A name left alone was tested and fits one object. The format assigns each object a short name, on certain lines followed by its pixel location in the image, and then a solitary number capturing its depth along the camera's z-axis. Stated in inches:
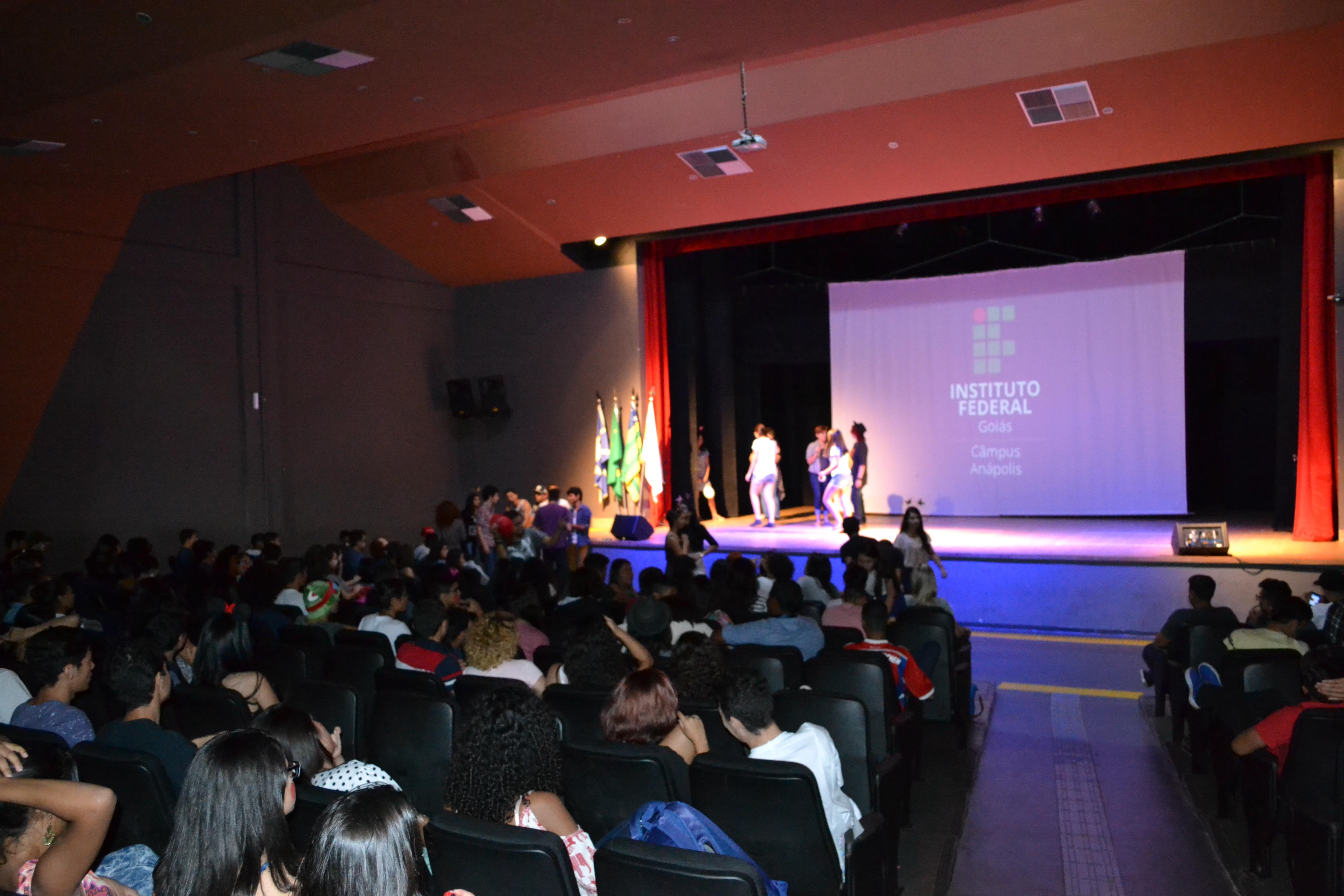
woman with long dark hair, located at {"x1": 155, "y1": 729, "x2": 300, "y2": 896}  68.4
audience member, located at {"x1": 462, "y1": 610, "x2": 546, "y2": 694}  159.2
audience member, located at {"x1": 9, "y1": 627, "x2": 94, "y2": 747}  132.6
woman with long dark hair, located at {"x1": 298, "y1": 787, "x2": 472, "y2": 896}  58.3
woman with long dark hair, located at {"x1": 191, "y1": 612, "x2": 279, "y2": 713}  162.9
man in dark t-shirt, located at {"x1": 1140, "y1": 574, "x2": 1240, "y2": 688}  203.2
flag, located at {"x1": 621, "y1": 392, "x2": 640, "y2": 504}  504.7
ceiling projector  285.4
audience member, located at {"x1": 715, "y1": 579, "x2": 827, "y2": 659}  183.3
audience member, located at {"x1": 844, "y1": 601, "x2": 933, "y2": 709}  174.7
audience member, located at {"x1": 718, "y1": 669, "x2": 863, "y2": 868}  113.2
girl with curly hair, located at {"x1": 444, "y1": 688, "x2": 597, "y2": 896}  92.8
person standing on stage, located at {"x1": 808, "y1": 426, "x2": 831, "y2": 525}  501.7
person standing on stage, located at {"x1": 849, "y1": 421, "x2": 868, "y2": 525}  470.0
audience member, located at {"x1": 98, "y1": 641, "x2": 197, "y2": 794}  113.4
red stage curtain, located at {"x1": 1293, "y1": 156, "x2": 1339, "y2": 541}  382.3
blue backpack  83.1
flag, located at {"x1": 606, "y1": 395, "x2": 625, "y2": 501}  509.7
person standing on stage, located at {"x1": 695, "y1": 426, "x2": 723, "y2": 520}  521.3
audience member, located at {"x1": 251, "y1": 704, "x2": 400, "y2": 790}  100.6
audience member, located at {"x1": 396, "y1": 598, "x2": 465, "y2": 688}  167.0
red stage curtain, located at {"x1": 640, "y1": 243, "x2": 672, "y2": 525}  509.0
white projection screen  457.4
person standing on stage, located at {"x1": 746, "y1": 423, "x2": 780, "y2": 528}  506.9
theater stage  339.3
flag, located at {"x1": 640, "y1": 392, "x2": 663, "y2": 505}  505.4
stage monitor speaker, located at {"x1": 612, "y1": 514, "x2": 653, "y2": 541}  469.7
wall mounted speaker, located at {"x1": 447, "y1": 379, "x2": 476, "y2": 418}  539.2
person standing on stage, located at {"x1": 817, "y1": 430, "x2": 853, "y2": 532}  484.7
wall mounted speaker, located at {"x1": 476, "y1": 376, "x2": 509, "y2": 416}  534.9
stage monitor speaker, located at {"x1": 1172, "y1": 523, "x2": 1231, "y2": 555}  352.5
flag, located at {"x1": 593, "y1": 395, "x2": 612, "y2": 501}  513.0
